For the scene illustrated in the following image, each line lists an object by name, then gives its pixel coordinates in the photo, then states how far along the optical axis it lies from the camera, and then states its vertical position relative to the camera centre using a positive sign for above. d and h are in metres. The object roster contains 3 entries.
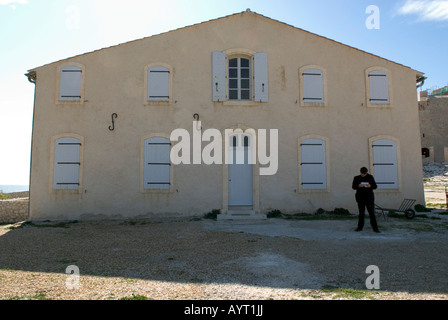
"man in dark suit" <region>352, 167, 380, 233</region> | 6.71 -0.23
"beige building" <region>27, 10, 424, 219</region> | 9.60 +1.63
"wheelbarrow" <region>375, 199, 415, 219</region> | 8.55 -0.80
